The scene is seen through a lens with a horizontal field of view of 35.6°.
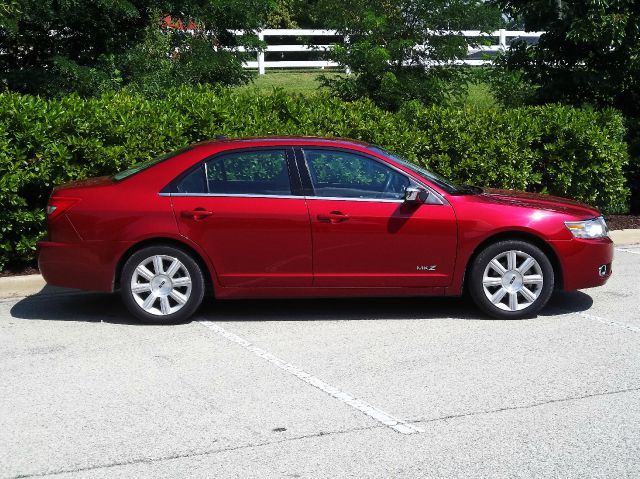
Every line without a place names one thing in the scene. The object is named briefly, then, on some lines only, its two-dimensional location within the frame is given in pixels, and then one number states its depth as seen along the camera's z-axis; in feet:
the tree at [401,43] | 46.29
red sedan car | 27.02
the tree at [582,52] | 45.01
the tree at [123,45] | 47.26
